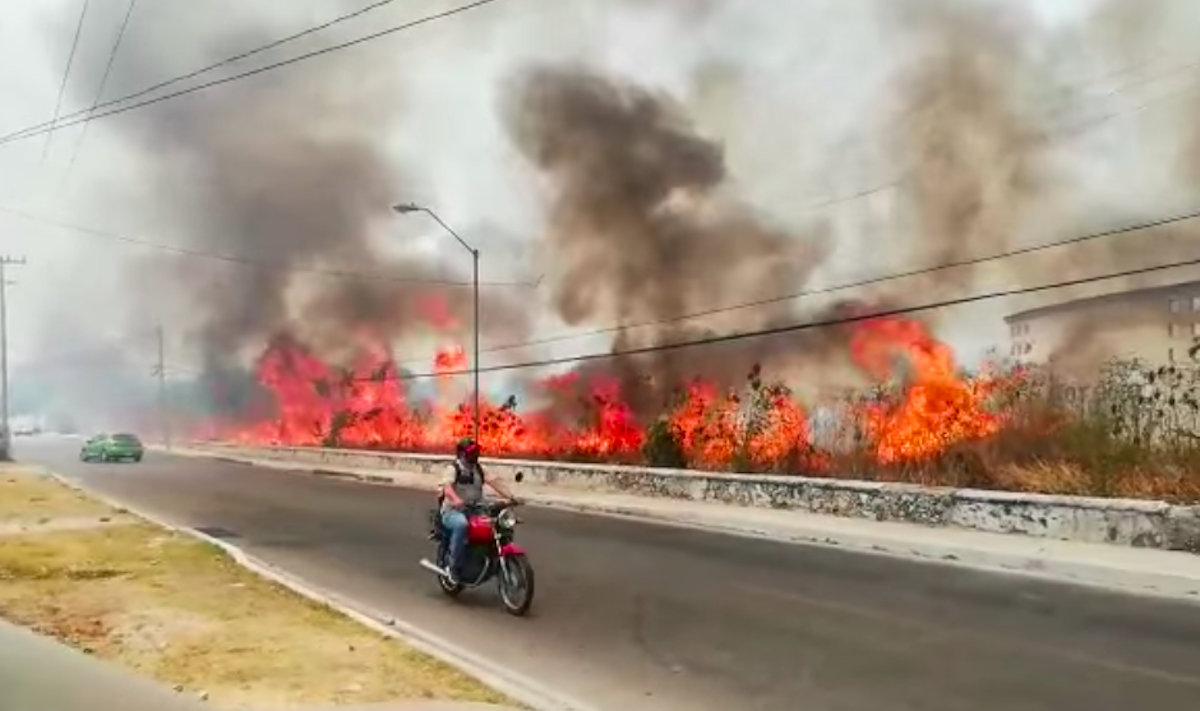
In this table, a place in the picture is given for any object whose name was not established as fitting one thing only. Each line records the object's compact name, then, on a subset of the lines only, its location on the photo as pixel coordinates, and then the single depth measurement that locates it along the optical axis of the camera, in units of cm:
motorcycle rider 884
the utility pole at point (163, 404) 5844
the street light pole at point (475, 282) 2575
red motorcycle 840
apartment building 1878
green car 4175
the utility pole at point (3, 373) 4831
